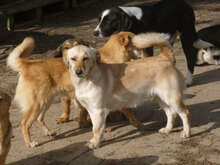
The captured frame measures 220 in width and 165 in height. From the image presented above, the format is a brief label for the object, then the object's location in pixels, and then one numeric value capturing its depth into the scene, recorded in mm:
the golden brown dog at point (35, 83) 10141
